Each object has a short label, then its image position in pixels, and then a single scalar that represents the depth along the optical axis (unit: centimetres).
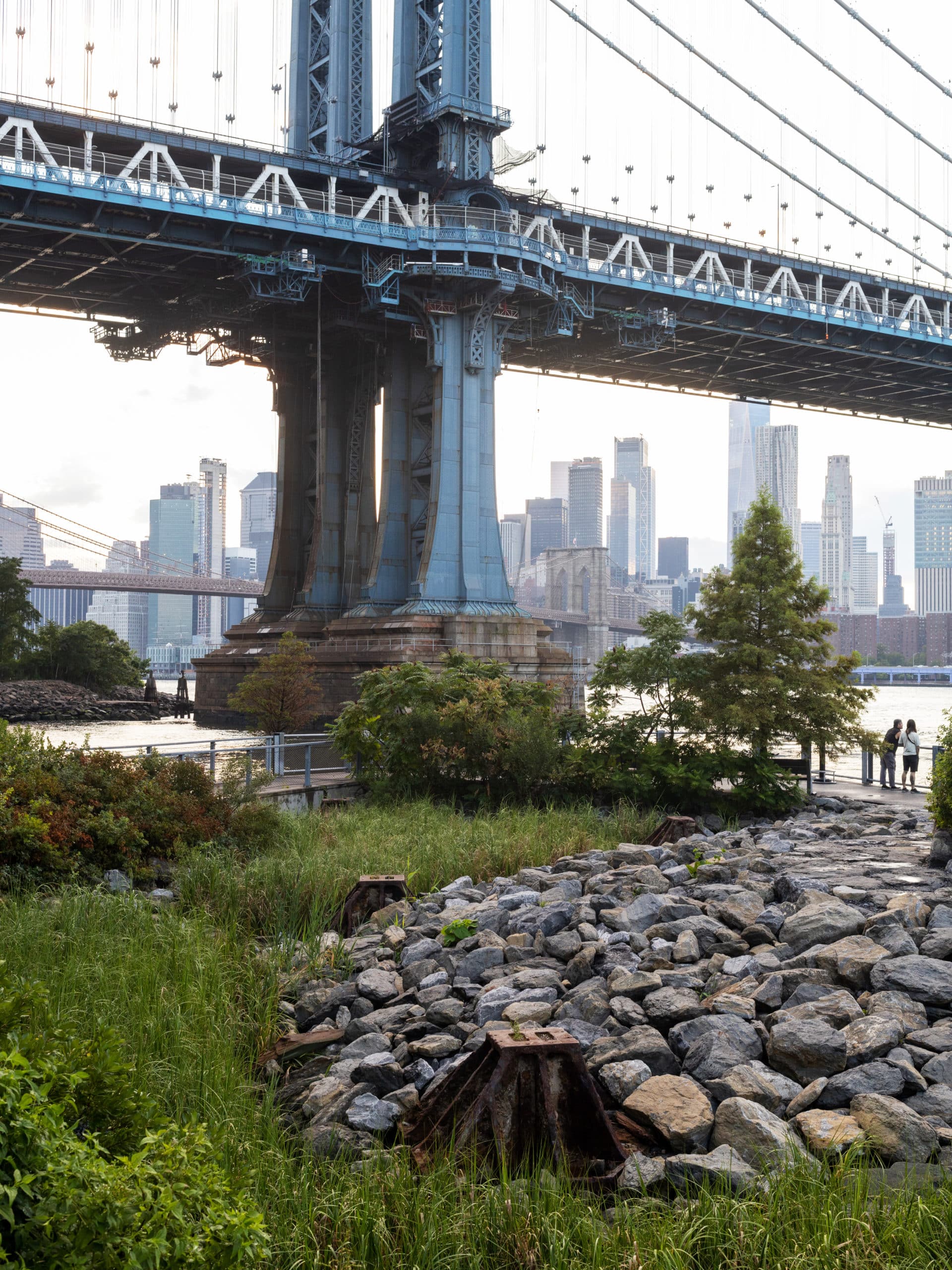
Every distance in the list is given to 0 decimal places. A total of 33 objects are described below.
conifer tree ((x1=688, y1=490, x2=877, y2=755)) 2105
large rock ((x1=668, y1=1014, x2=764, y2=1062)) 746
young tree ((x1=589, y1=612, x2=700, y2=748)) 2066
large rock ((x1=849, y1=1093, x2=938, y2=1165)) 611
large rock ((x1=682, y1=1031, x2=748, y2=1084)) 712
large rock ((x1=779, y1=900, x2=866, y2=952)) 945
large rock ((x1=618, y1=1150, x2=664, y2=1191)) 593
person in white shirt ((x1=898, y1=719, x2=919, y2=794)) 2252
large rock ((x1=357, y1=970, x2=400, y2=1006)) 915
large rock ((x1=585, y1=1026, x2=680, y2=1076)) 730
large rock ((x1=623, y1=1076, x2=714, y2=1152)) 637
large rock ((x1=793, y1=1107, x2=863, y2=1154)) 614
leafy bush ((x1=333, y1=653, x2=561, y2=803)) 1955
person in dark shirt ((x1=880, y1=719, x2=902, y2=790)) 2297
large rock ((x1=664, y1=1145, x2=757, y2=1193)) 578
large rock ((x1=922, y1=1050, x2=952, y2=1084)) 690
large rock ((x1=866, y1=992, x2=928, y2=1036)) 770
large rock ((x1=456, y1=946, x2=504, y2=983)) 954
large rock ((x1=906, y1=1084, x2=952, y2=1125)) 652
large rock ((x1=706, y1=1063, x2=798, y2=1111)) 672
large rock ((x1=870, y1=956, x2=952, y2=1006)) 808
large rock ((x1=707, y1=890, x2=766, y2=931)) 1022
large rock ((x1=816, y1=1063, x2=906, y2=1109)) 673
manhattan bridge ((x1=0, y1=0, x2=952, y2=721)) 4012
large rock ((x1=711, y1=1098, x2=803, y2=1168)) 602
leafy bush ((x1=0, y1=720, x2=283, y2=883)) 1185
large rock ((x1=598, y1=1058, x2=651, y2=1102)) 698
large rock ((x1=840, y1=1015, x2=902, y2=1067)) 718
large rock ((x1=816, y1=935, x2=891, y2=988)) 846
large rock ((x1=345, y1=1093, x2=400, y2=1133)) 681
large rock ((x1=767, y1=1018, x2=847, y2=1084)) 710
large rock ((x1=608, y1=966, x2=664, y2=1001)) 847
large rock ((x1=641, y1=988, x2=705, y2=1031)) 797
